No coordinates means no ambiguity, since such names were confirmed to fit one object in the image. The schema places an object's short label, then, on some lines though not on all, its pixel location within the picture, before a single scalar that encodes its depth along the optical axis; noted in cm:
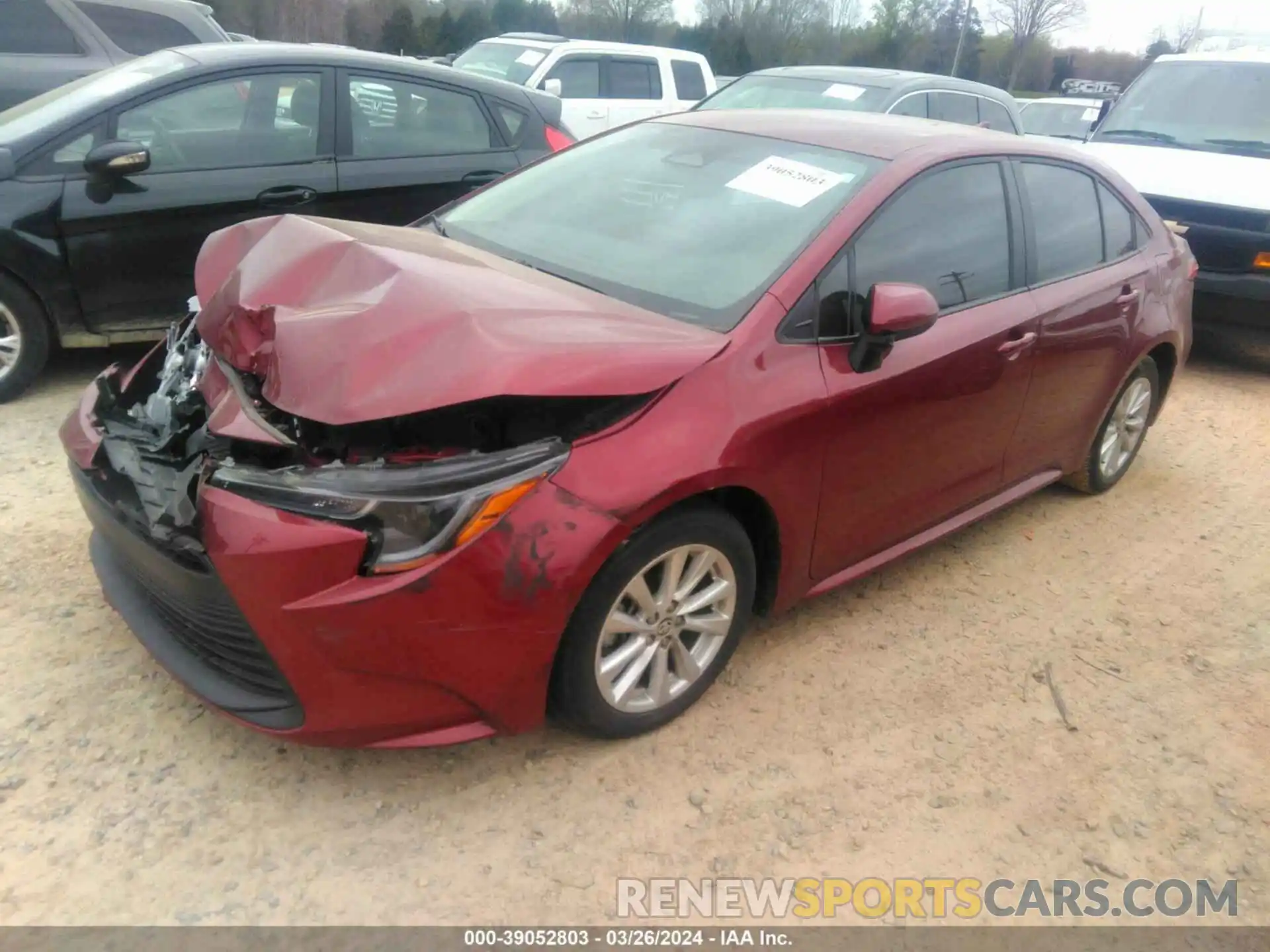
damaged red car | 222
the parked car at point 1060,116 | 1362
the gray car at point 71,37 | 754
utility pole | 2700
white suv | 1068
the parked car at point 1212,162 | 643
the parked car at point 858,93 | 818
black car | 436
